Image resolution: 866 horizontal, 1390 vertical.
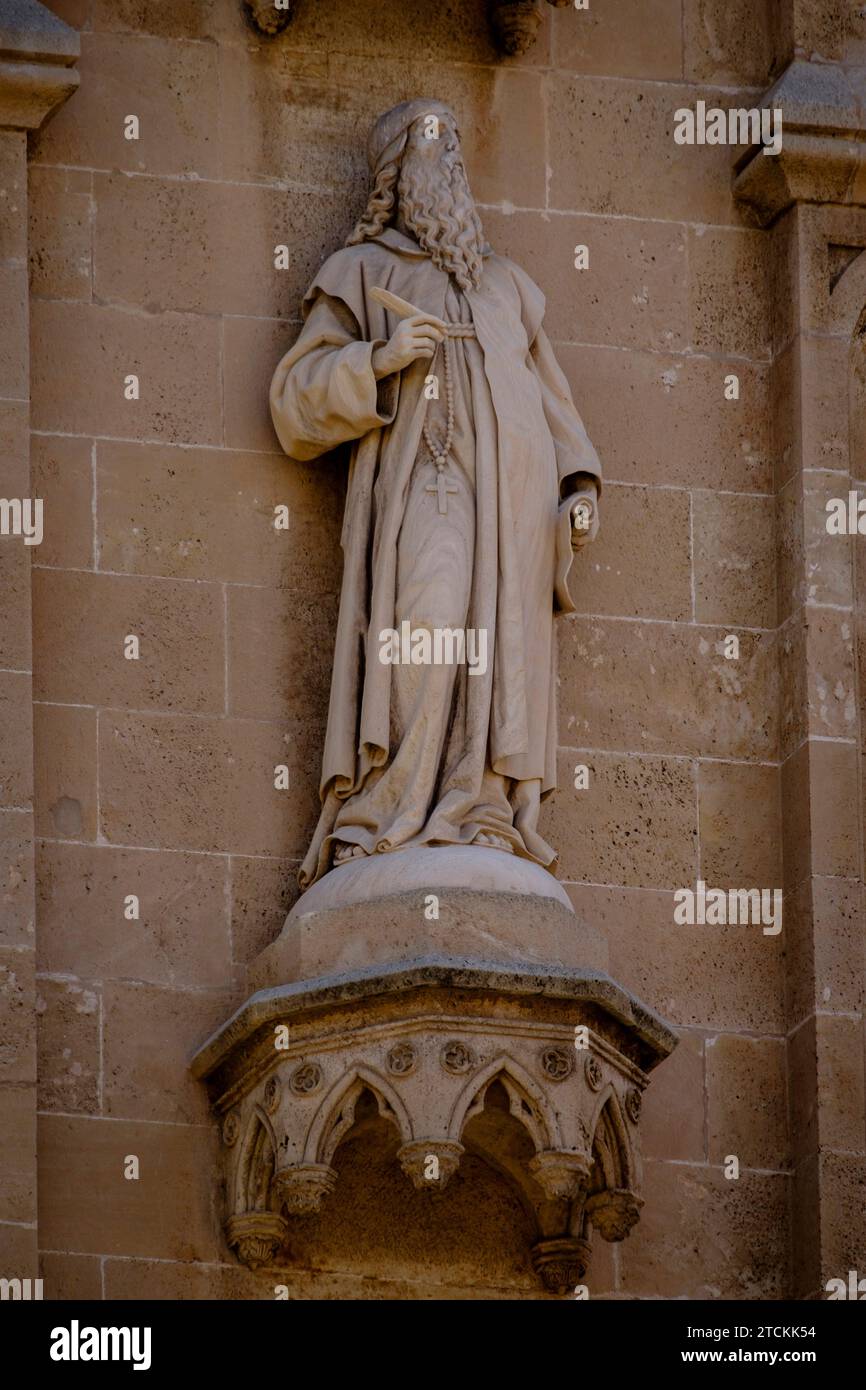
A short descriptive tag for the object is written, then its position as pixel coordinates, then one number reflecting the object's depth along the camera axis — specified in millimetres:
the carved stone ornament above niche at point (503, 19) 13227
